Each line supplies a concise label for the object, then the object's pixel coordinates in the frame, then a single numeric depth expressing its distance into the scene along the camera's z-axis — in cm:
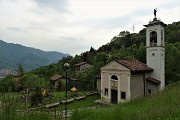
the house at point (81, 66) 4163
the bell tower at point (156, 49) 1618
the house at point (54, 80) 2924
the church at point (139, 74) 1512
